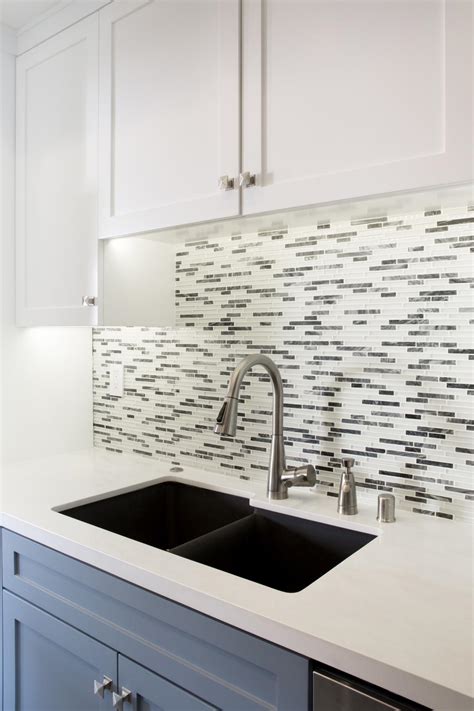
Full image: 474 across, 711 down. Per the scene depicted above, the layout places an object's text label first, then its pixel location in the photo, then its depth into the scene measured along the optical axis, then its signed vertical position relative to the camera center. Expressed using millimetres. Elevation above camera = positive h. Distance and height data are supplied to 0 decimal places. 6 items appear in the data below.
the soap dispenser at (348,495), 1353 -376
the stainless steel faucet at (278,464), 1477 -328
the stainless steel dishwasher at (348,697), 778 -516
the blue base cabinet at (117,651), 922 -613
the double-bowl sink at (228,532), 1340 -519
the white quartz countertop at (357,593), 776 -444
